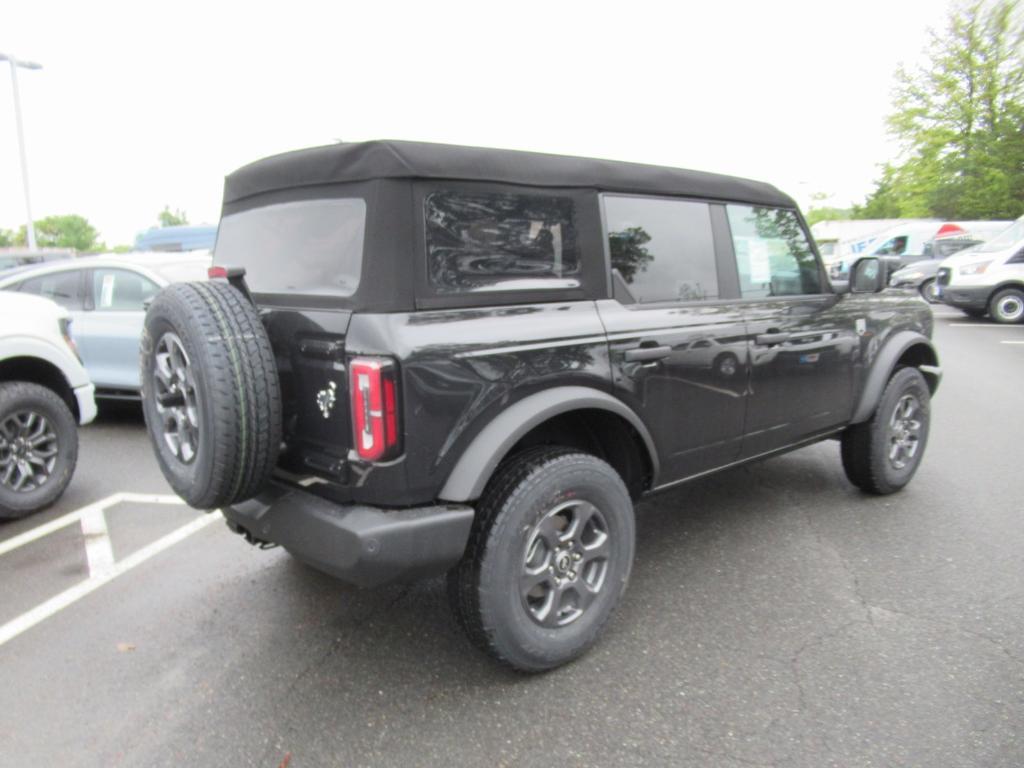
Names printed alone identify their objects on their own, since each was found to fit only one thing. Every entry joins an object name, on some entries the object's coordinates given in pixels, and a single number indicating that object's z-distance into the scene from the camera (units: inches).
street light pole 738.8
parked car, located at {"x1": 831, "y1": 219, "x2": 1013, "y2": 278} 860.6
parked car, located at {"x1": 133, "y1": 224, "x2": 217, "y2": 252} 711.7
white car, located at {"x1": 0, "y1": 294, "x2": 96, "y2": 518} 167.9
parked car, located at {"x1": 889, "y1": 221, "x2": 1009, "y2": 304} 719.7
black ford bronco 89.8
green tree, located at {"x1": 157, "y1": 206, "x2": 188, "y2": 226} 3253.4
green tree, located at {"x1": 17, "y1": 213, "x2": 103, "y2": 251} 4266.7
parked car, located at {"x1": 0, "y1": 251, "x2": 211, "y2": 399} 247.1
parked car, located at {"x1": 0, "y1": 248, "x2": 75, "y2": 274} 608.1
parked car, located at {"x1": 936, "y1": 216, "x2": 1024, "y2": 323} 536.1
